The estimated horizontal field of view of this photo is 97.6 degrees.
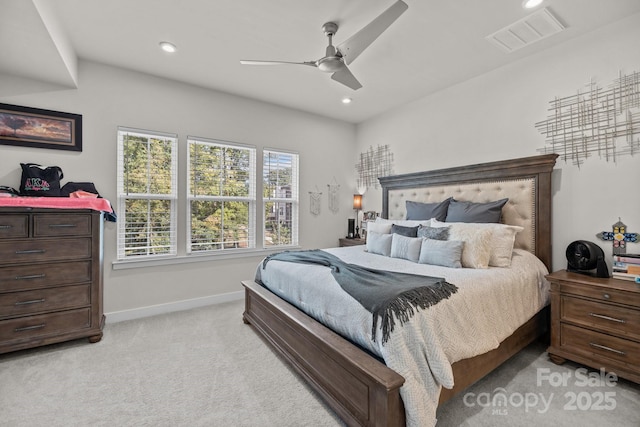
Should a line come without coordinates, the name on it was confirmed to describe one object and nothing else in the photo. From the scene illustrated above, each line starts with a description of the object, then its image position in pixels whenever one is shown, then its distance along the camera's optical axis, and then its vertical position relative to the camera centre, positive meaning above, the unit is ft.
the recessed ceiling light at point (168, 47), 8.91 +5.28
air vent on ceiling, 7.66 +5.32
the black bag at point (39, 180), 8.69 +0.91
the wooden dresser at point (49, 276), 7.68 -1.95
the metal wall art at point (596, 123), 7.72 +2.70
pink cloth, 7.68 +0.19
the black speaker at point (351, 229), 16.12 -1.03
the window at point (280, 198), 13.98 +0.67
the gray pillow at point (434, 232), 8.69 -0.66
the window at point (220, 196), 12.13 +0.66
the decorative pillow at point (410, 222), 10.45 -0.43
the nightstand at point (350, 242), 14.61 -1.64
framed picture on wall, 8.77 +2.66
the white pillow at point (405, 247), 8.81 -1.16
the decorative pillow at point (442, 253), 7.77 -1.17
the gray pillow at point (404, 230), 9.78 -0.68
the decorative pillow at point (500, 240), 8.04 -0.82
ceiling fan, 6.29 +4.32
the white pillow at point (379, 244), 10.07 -1.19
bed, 4.74 -2.67
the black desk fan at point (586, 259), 7.50 -1.29
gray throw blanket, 4.85 -1.56
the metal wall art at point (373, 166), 15.01 +2.57
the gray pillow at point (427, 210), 10.99 +0.07
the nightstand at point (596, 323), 6.42 -2.72
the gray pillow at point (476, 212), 9.48 +0.00
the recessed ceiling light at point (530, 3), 7.03 +5.31
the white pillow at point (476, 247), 7.73 -0.99
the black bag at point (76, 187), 9.37 +0.75
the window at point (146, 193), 10.65 +0.67
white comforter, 4.61 -2.15
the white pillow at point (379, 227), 11.22 -0.65
